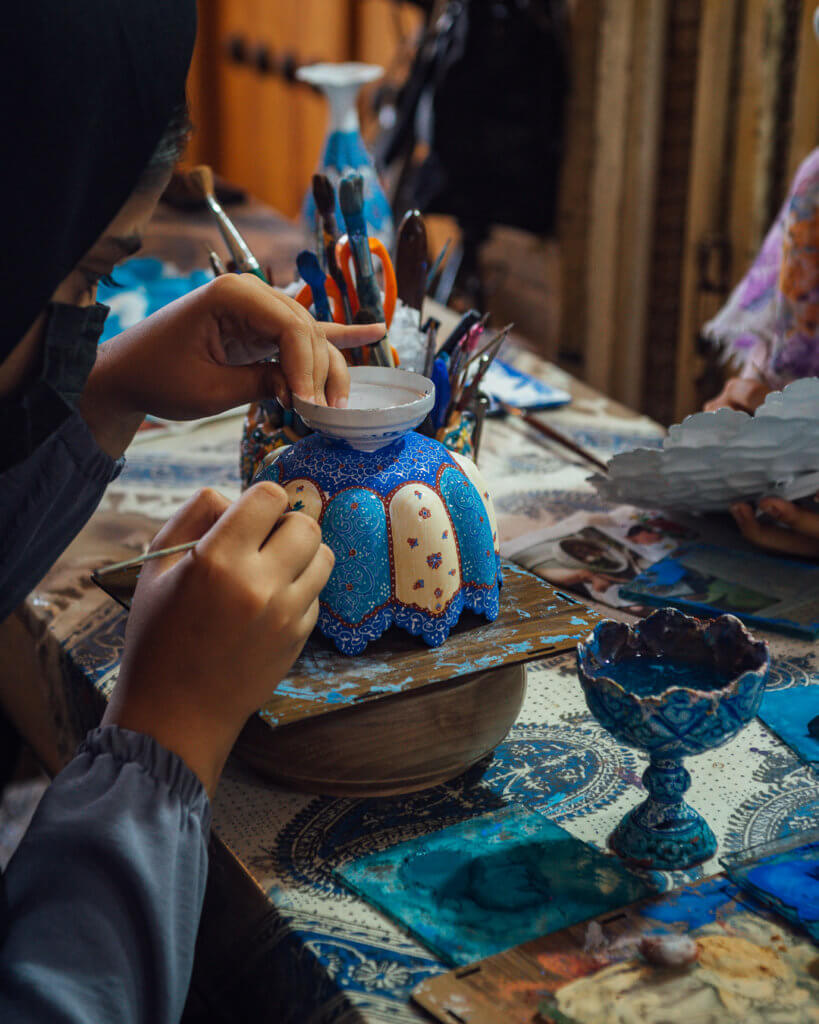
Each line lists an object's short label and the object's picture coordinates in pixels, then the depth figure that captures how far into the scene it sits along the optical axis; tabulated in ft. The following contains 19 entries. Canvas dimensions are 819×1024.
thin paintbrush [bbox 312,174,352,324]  3.47
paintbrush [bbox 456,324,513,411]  3.74
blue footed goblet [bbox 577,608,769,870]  2.30
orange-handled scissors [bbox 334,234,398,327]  3.70
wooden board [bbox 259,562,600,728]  2.58
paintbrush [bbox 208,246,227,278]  3.80
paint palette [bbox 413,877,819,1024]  2.03
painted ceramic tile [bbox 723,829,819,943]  2.26
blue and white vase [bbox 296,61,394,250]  6.16
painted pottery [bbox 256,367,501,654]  2.79
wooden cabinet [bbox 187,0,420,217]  14.76
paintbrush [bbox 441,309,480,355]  3.76
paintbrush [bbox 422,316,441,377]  3.63
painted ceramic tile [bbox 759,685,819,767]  2.90
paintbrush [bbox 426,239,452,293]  4.09
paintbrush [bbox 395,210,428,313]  3.73
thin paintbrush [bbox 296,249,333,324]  3.34
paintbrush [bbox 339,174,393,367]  3.17
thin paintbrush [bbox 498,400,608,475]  4.86
